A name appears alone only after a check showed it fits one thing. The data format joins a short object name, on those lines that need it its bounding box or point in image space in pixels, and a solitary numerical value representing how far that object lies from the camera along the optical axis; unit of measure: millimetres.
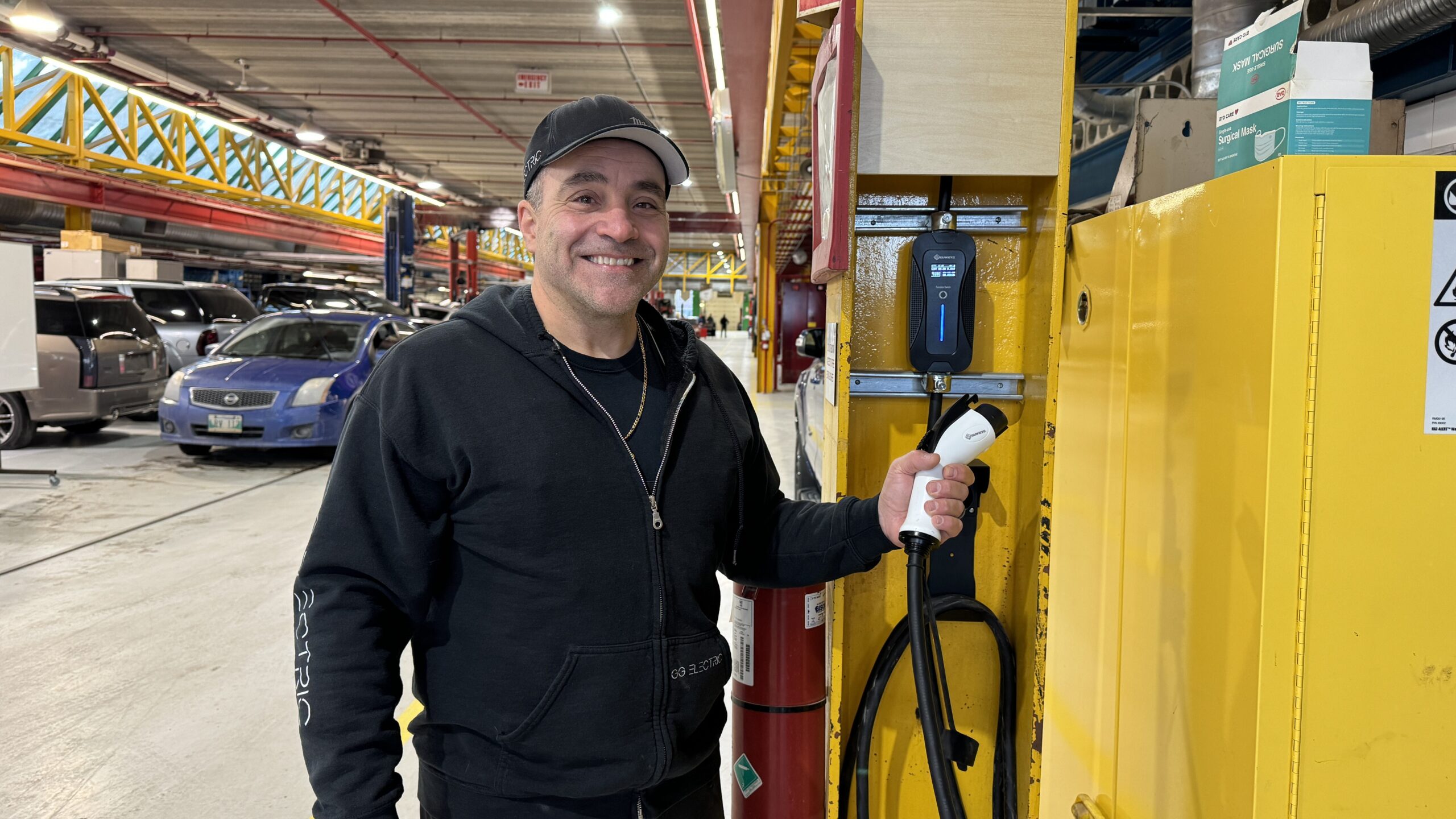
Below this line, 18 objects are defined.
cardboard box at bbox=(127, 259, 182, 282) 13898
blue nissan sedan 7621
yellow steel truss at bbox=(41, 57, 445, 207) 10539
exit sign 11344
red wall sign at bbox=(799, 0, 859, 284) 1783
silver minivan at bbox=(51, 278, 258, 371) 10648
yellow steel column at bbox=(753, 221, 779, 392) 15906
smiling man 1346
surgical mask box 1332
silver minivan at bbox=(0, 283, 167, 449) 8102
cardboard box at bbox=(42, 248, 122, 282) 13219
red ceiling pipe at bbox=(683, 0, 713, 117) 6797
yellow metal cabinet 1174
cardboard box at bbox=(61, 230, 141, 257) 14047
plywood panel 1891
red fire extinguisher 2248
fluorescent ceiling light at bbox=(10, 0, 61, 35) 8320
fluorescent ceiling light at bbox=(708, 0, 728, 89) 6332
